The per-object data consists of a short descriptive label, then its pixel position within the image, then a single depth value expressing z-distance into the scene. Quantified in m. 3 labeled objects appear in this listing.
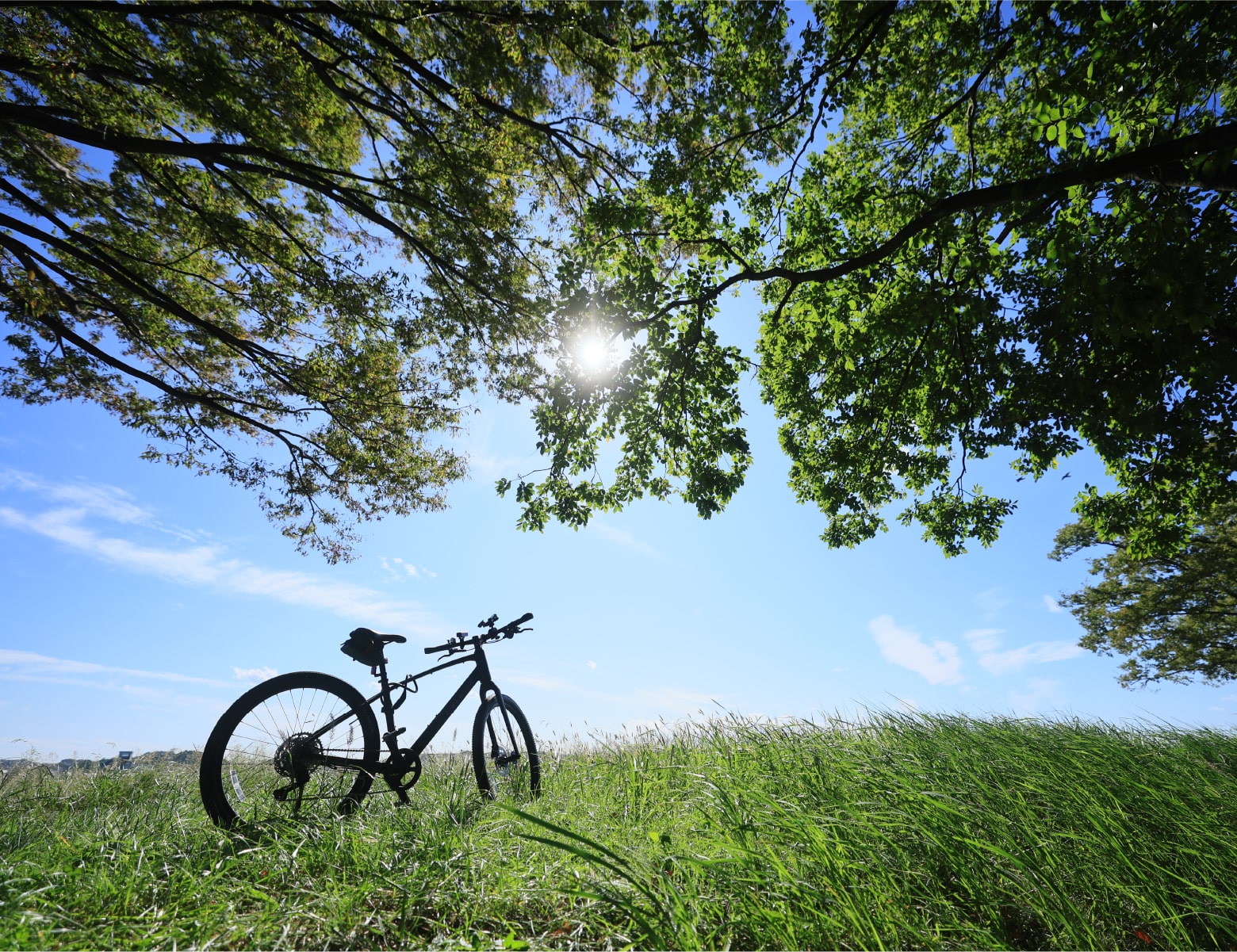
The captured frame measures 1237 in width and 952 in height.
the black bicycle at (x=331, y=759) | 4.04
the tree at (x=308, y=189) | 7.18
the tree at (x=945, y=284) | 5.78
